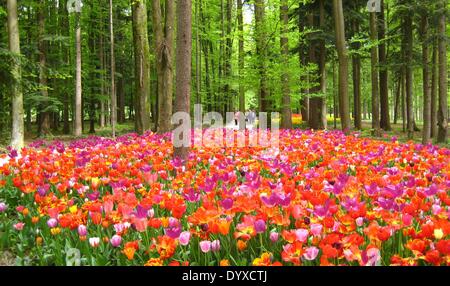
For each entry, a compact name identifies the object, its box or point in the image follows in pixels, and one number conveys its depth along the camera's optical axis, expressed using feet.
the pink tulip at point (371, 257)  8.16
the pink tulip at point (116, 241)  9.98
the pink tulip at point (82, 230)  10.36
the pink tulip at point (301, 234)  8.96
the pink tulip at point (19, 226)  11.44
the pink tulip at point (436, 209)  10.71
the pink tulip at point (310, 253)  8.57
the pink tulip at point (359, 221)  10.27
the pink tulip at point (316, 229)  9.42
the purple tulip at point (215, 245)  9.61
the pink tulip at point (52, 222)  11.14
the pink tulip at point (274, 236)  9.84
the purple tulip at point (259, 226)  9.82
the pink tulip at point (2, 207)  13.16
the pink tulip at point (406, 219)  9.52
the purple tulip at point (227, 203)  10.82
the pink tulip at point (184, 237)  9.61
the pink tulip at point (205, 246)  9.16
